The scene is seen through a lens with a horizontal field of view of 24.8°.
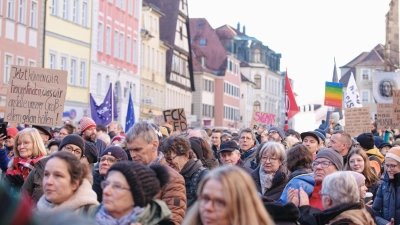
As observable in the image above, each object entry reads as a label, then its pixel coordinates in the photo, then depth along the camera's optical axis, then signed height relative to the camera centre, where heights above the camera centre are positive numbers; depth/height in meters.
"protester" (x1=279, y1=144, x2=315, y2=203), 8.91 -0.16
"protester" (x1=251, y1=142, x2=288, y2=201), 9.64 -0.27
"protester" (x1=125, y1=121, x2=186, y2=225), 6.95 -0.03
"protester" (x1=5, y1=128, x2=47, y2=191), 9.55 -0.14
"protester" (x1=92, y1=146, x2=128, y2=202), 8.84 -0.14
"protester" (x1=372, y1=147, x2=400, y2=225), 9.38 -0.48
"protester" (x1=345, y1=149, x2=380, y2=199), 10.31 -0.21
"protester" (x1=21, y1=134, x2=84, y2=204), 8.13 -0.38
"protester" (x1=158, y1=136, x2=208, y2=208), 8.69 -0.17
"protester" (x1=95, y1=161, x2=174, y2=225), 5.15 -0.31
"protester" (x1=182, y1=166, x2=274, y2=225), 4.66 -0.28
